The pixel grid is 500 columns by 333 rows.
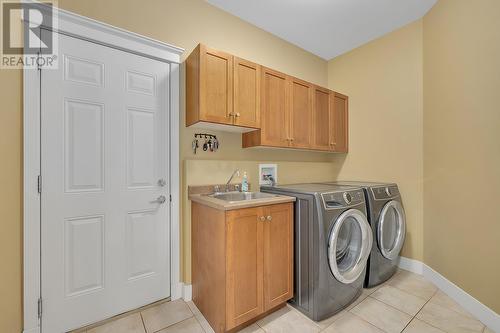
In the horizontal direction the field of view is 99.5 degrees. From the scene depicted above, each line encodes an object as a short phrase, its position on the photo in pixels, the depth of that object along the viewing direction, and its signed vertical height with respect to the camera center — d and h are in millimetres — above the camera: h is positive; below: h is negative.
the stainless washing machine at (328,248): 1594 -678
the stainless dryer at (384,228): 2049 -655
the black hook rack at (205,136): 1994 +292
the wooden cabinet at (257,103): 1722 +604
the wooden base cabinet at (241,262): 1421 -711
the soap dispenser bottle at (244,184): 2154 -191
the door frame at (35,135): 1337 +203
